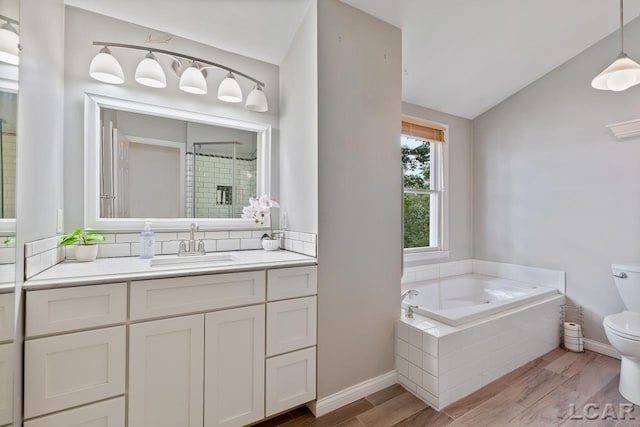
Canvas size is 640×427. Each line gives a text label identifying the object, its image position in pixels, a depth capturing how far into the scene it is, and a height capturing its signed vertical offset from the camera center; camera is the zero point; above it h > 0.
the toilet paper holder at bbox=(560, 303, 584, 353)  2.37 -0.96
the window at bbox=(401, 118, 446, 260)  2.97 +0.29
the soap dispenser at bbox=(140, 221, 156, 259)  1.63 -0.19
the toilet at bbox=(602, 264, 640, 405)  1.71 -0.72
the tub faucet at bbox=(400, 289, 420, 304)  2.02 -0.59
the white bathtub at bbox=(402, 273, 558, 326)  2.39 -0.73
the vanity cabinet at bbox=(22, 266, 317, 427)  1.06 -0.60
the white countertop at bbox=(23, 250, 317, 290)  1.10 -0.26
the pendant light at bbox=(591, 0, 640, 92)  1.69 +0.86
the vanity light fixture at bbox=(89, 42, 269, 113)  1.57 +0.83
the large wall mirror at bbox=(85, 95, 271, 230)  1.64 +0.30
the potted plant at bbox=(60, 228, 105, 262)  1.46 -0.17
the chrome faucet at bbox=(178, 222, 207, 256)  1.75 -0.21
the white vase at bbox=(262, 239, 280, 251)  1.97 -0.22
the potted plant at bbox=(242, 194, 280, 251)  1.98 +0.00
